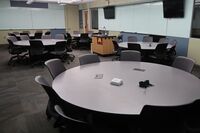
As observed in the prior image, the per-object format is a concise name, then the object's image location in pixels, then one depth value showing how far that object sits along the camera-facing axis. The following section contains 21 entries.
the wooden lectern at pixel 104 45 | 7.34
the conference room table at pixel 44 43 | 5.96
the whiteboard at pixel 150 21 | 6.02
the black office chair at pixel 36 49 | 5.51
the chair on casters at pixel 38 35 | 8.85
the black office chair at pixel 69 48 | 6.64
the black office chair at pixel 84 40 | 8.98
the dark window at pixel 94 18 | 11.67
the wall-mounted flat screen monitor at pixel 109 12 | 9.61
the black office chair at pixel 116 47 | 5.66
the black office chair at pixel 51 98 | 1.87
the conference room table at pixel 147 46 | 4.97
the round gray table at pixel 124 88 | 1.65
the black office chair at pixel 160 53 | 4.77
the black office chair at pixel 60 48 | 5.78
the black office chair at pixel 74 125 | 1.36
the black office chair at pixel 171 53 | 5.15
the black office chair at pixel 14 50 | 6.13
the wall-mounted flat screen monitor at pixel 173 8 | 5.95
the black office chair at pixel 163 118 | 1.36
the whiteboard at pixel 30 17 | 10.83
